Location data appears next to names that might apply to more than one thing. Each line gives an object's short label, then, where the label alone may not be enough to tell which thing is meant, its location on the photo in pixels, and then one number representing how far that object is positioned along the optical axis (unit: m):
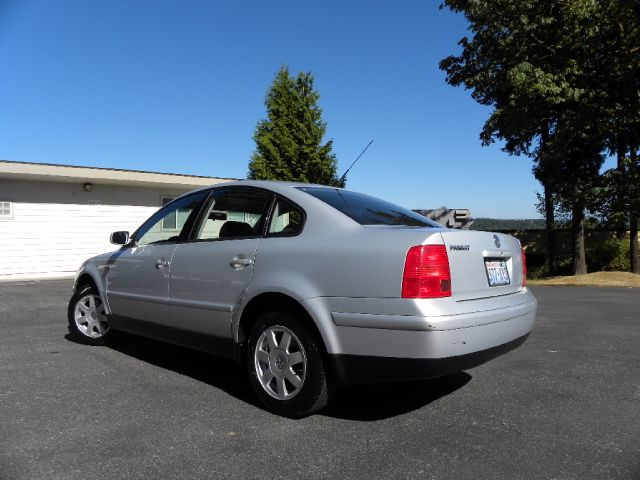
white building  13.76
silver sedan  3.01
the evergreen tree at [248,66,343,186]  21.89
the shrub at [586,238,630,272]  19.42
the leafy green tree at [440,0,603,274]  16.17
